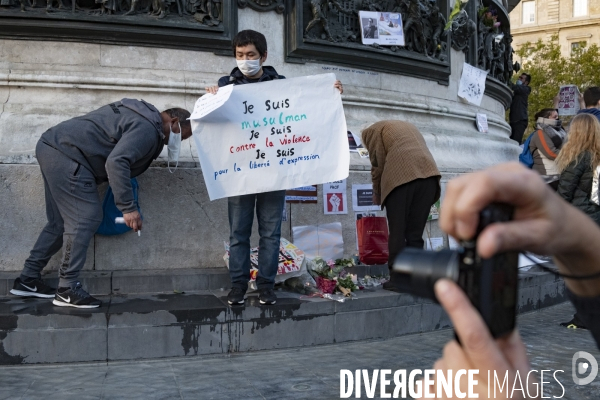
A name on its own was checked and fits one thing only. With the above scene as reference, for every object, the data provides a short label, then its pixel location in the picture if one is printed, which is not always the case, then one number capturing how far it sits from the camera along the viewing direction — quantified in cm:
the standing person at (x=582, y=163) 627
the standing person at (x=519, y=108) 1378
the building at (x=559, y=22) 5253
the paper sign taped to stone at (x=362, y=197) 707
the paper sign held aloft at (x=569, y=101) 1255
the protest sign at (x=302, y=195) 672
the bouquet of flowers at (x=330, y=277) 574
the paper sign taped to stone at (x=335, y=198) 688
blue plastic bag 577
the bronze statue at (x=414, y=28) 813
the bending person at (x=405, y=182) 603
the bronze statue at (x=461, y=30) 923
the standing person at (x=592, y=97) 866
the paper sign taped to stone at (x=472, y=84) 928
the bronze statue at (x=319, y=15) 717
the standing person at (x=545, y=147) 854
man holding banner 536
